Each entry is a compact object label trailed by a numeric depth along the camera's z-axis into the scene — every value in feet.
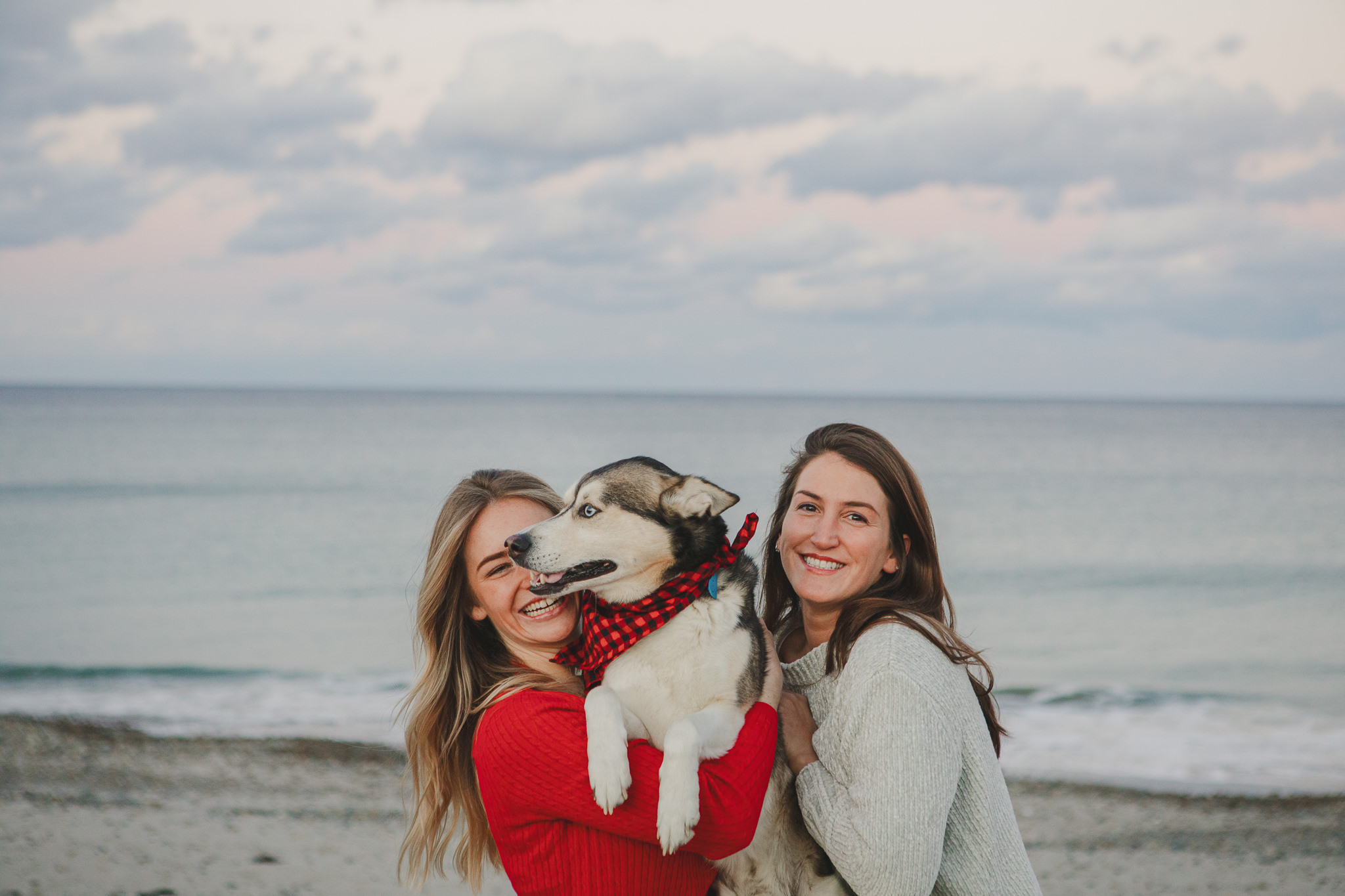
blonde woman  8.22
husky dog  9.28
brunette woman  8.17
